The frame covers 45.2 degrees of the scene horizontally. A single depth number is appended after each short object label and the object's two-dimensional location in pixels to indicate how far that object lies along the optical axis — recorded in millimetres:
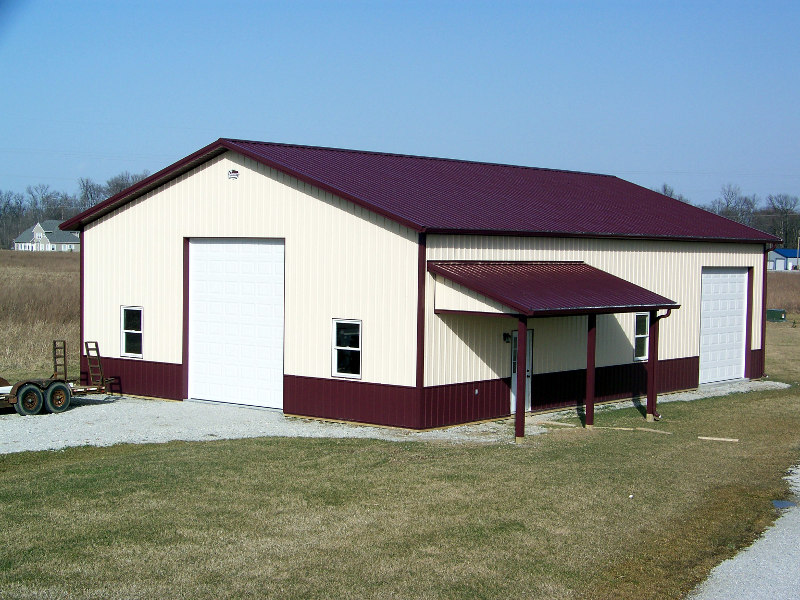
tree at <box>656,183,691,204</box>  115238
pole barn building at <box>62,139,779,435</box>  17984
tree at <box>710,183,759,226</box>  134125
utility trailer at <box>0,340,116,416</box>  19344
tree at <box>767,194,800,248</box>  128375
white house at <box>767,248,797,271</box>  131875
